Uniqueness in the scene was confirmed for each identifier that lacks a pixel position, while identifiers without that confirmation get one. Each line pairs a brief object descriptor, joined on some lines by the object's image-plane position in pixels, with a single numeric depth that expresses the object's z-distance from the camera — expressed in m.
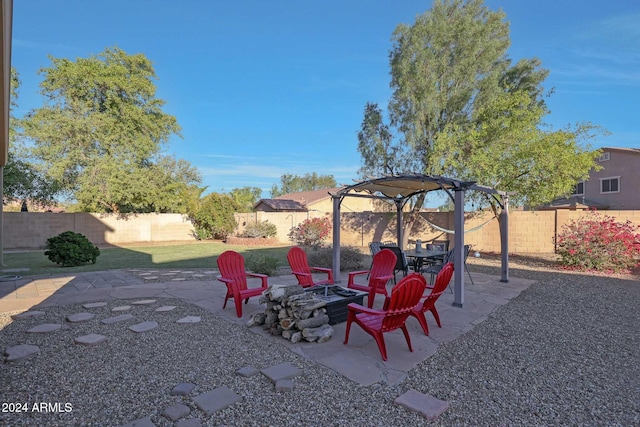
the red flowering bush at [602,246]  8.02
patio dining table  6.69
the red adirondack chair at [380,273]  4.75
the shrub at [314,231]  15.17
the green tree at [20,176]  14.53
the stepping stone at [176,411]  2.16
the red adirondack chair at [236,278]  4.43
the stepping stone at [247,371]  2.74
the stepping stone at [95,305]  4.83
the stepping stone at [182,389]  2.46
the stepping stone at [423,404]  2.22
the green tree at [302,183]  49.38
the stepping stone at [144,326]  3.84
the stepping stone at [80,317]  4.18
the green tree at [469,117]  9.16
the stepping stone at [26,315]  4.29
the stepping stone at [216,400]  2.26
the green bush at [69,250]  8.83
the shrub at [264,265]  7.51
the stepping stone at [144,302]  5.03
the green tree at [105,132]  15.80
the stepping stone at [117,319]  4.14
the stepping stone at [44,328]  3.75
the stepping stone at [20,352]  3.03
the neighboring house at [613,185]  18.56
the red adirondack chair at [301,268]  5.12
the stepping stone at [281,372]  2.68
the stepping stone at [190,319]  4.19
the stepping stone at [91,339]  3.41
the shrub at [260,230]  16.52
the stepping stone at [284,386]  2.51
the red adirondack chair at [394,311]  3.03
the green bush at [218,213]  17.05
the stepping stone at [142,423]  2.07
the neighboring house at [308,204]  26.59
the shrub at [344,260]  8.42
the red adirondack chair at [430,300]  3.60
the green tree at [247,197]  18.51
